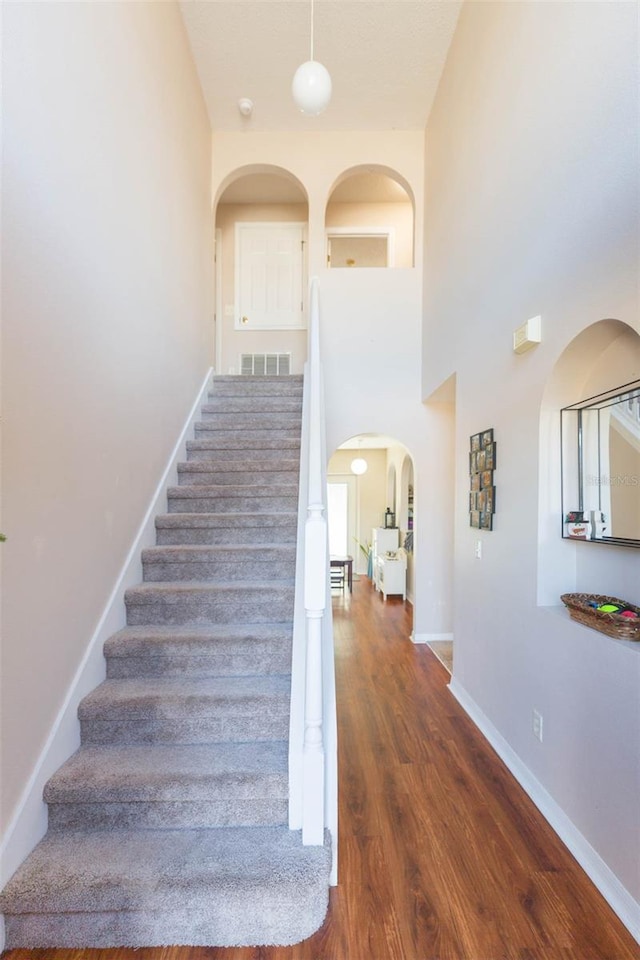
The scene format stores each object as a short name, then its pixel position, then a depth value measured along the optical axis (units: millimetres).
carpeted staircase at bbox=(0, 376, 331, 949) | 1459
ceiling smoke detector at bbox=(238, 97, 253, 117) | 4137
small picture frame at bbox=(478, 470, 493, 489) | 2758
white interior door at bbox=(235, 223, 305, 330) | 5594
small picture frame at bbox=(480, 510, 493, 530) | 2761
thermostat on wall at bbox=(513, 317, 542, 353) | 2184
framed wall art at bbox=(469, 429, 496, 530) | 2752
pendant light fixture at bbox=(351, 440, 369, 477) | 8555
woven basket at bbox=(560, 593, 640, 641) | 1591
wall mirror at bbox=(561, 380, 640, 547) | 1724
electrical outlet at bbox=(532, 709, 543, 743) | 2133
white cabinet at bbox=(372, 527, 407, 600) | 6652
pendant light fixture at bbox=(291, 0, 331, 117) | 2455
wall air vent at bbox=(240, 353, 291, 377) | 5562
